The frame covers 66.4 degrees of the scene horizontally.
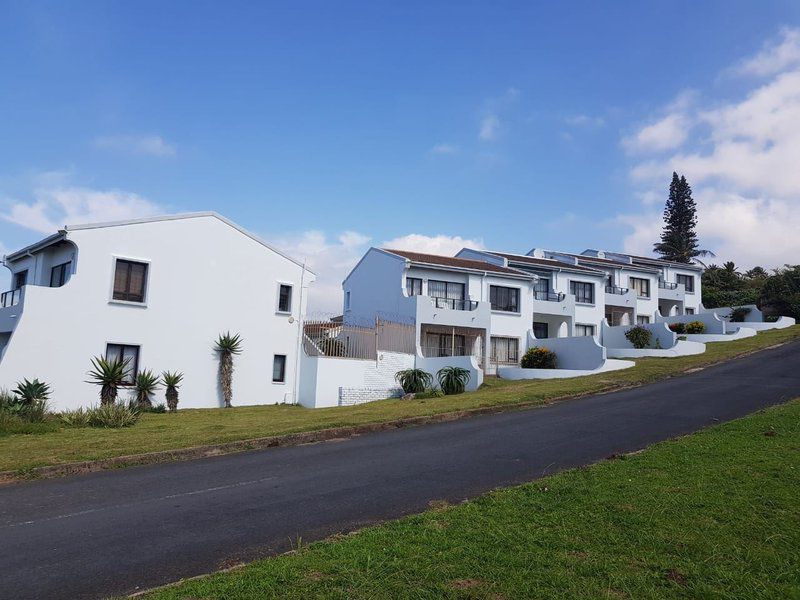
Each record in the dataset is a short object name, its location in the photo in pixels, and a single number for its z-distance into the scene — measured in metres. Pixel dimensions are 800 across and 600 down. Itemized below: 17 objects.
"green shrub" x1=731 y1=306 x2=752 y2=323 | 48.56
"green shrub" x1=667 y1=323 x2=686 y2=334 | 44.44
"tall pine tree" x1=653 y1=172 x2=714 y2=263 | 77.00
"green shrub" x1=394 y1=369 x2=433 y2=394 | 27.56
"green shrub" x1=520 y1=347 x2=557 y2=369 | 33.56
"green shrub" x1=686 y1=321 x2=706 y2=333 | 43.12
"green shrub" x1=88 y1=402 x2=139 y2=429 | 18.25
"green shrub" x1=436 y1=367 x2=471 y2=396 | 26.59
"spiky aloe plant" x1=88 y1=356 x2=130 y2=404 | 22.39
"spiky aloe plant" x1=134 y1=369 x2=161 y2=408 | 23.78
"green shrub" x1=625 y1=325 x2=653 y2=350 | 37.62
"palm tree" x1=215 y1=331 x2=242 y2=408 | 26.25
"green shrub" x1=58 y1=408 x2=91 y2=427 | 18.25
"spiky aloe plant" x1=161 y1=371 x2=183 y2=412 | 24.58
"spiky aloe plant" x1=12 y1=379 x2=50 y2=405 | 20.58
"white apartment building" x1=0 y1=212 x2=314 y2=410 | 22.88
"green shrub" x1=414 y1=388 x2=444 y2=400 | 25.69
